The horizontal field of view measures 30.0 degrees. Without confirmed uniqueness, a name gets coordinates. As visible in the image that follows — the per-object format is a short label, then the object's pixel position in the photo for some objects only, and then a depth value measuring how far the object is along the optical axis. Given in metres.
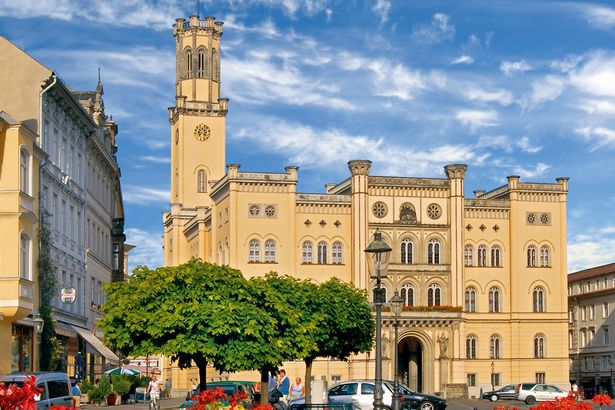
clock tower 109.19
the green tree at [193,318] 35.50
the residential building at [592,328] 108.38
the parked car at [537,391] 78.06
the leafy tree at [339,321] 48.12
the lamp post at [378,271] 27.42
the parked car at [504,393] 82.87
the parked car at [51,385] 29.08
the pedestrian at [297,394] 42.44
